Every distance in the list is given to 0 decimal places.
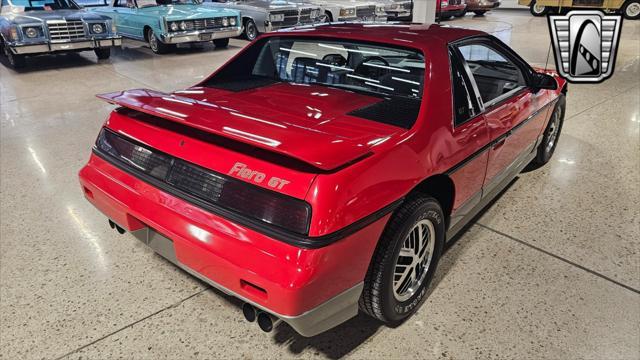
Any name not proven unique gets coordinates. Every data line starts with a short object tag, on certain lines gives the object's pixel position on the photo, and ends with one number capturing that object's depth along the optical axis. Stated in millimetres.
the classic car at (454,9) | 16406
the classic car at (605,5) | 16234
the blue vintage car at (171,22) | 9414
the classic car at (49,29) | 7871
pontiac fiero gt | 1570
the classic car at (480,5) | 18453
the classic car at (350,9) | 11672
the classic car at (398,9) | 12984
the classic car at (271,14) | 10719
